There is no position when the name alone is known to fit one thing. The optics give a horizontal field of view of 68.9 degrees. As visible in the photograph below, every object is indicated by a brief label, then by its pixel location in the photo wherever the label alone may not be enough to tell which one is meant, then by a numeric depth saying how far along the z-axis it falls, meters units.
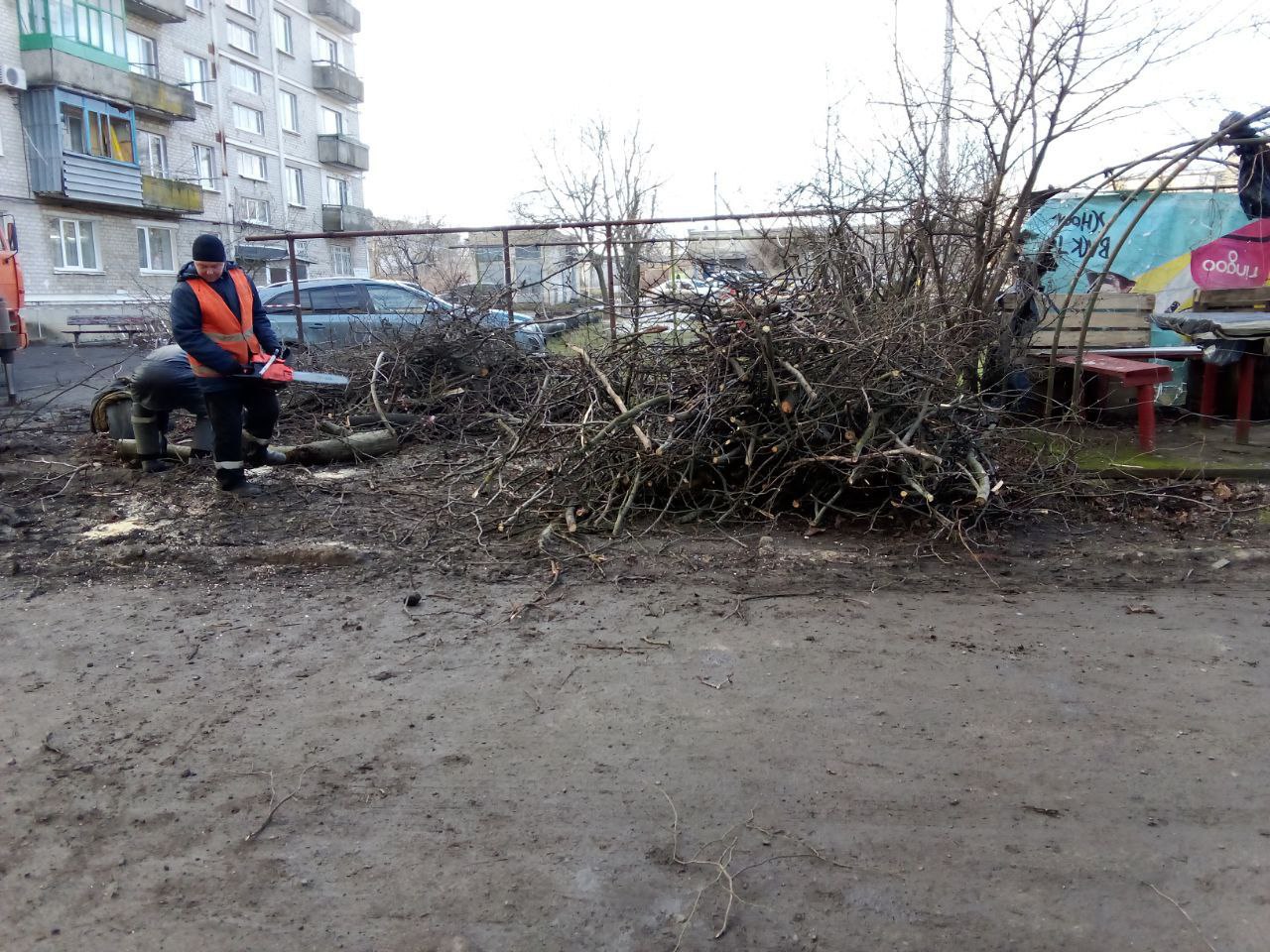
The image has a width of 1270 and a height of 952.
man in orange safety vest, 5.79
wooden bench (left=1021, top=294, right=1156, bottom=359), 8.38
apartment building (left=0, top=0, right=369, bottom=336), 25.16
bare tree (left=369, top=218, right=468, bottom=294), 10.11
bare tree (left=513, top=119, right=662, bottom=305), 20.12
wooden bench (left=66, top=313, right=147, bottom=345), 15.41
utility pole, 6.87
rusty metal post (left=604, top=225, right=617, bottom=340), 9.07
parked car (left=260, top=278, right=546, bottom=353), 9.20
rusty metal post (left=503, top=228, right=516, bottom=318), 9.91
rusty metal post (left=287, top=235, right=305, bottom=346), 10.55
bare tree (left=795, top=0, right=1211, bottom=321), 6.44
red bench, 6.62
